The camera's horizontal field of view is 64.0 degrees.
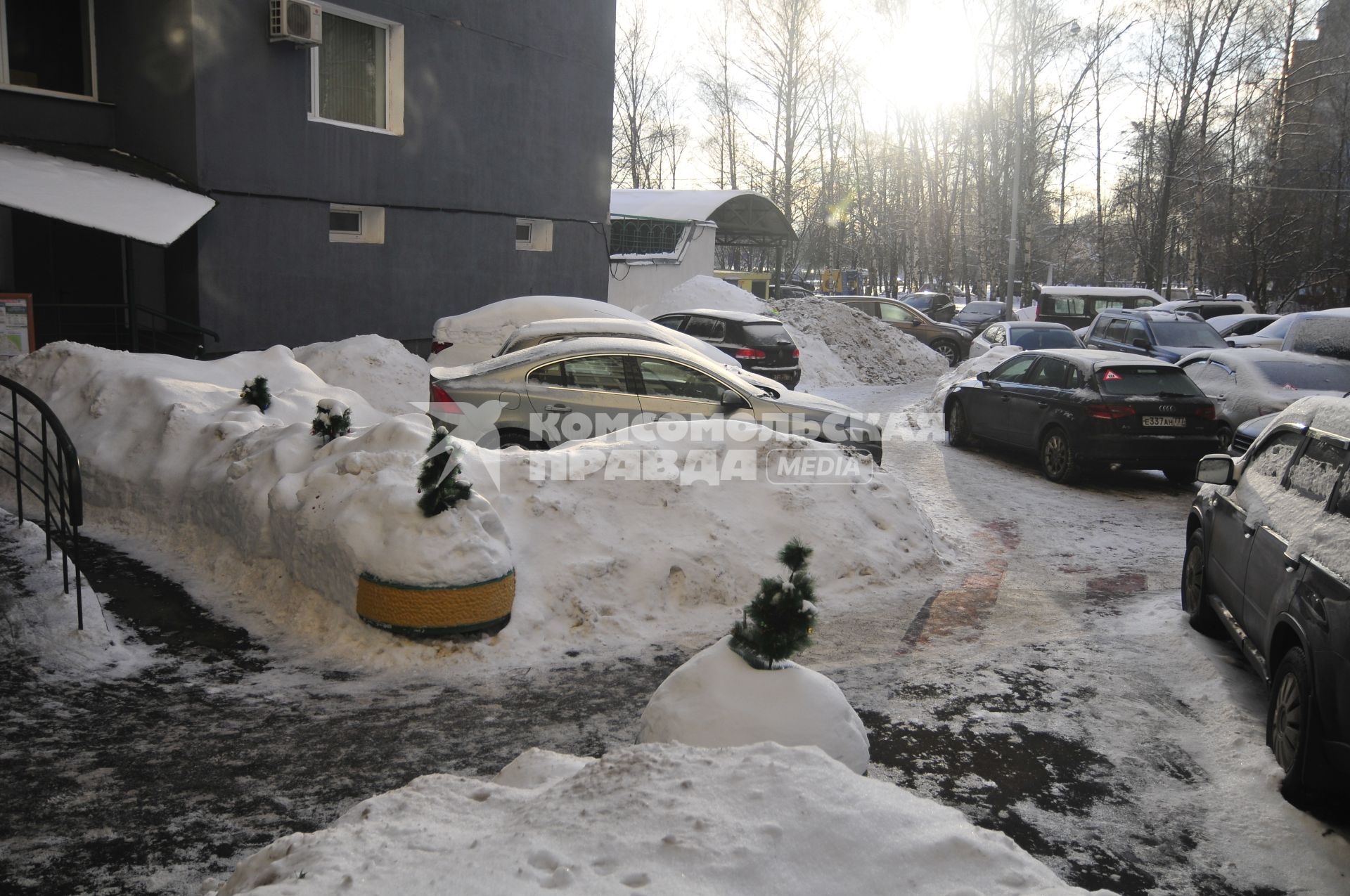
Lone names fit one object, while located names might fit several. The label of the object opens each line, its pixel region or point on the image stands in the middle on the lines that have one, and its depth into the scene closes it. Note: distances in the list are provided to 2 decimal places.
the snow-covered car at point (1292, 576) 4.45
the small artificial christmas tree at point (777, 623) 4.23
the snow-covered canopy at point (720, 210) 31.17
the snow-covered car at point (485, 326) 15.82
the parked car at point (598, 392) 9.84
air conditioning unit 14.55
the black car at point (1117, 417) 12.12
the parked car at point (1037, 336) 22.44
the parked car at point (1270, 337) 19.86
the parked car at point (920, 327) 29.17
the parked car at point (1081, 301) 30.88
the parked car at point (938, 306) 42.31
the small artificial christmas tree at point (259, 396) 9.37
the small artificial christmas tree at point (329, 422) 7.75
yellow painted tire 6.20
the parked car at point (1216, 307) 28.96
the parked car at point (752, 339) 19.17
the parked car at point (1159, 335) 19.14
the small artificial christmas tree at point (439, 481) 6.40
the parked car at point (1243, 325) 25.62
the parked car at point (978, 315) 39.72
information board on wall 11.84
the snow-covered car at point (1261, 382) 13.62
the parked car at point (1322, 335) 15.12
